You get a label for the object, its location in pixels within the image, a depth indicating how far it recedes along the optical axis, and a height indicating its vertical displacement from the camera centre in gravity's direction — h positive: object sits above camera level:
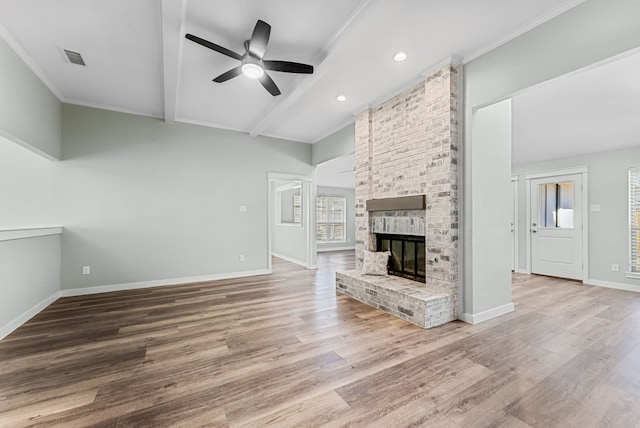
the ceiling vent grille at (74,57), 2.93 +1.72
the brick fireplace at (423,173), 3.03 +0.56
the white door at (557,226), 5.26 -0.18
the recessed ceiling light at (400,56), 2.88 +1.70
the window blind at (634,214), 4.63 +0.06
